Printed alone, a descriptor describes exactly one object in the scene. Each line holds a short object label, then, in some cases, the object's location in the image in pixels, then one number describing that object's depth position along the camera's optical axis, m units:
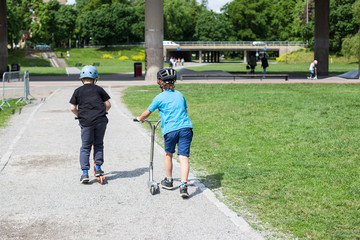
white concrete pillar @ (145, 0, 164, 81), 33.72
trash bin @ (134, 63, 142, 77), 39.75
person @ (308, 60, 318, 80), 36.41
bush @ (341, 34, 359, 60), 62.97
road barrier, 18.22
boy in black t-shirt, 6.94
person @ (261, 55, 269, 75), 36.59
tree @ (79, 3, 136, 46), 107.06
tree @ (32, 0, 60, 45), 104.90
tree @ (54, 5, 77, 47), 108.31
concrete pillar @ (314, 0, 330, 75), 42.03
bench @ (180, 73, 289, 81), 32.23
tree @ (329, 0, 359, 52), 79.31
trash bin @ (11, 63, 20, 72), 43.22
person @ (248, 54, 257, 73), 38.84
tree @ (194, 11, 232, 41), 112.56
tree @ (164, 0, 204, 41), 110.37
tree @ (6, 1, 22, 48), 85.50
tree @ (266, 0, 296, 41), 112.38
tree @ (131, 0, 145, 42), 110.00
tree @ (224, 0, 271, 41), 112.00
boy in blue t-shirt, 6.20
